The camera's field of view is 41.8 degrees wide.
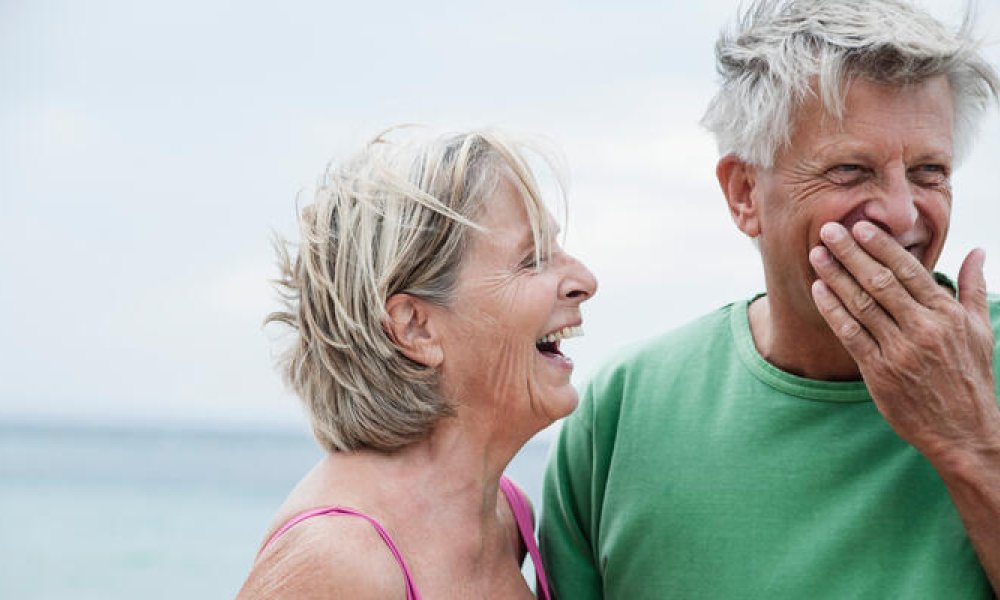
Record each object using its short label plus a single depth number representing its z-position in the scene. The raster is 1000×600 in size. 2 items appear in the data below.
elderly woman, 2.75
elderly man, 2.61
